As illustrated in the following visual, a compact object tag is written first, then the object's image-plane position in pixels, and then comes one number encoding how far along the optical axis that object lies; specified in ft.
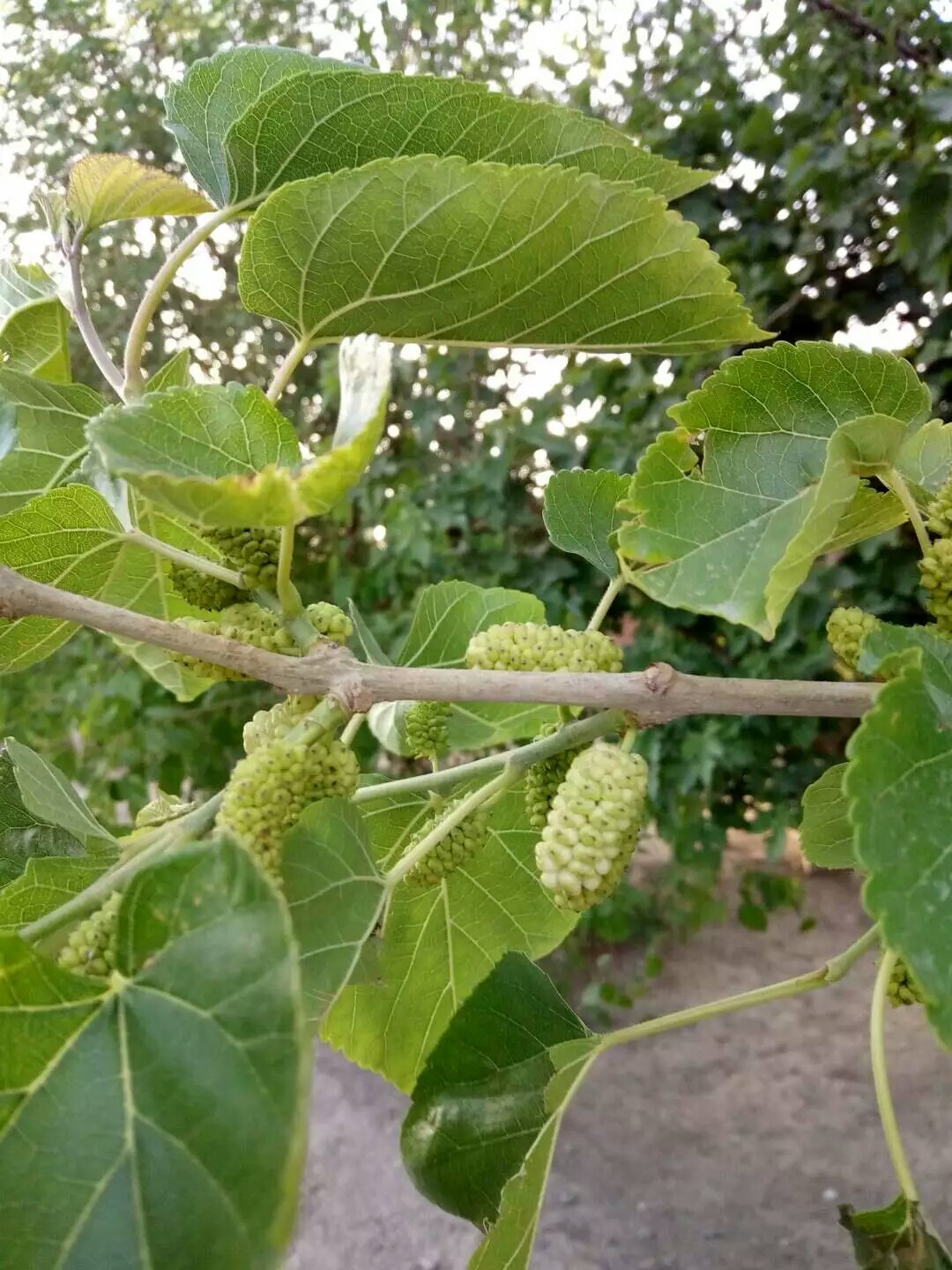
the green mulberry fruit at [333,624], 0.41
